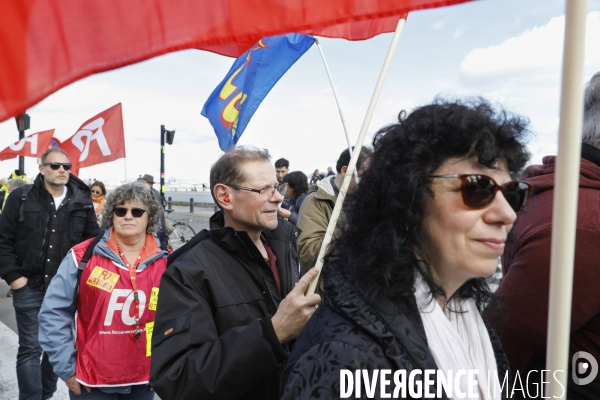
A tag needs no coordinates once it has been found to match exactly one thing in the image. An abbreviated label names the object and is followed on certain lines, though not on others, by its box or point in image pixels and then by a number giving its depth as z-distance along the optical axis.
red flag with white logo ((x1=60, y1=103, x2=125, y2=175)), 7.09
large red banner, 1.23
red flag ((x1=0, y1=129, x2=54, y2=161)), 8.59
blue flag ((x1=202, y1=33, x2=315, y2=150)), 3.74
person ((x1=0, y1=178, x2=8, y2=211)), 10.28
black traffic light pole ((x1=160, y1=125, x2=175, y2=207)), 13.00
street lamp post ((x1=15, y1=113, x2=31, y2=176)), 10.47
